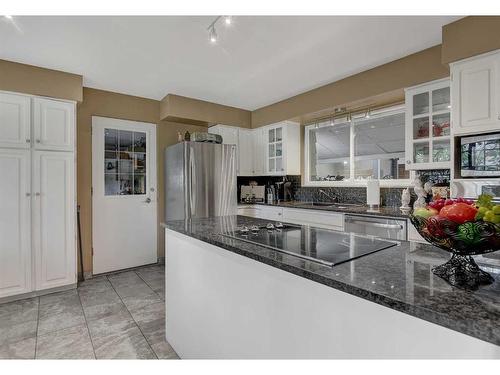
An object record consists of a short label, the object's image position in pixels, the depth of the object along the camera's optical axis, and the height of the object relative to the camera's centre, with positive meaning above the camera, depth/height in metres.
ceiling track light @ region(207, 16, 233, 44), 2.06 +1.25
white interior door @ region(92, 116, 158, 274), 3.62 -0.12
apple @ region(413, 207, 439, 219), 0.84 -0.08
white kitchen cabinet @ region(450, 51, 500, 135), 2.02 +0.70
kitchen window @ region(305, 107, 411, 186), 3.44 +0.50
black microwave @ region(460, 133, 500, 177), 2.04 +0.23
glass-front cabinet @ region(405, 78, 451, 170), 2.53 +0.58
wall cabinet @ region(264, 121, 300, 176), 4.17 +0.58
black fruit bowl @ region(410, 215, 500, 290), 0.73 -0.16
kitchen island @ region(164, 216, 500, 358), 0.66 -0.39
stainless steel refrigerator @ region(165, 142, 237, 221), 3.60 +0.08
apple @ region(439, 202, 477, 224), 0.76 -0.08
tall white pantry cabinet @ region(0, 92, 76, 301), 2.72 -0.09
